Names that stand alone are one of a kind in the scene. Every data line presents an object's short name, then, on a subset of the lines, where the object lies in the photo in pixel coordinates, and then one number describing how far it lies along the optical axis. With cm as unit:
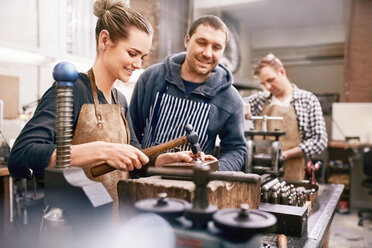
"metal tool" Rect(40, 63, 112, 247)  85
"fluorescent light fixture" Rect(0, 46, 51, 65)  337
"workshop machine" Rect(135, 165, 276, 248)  68
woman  116
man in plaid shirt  326
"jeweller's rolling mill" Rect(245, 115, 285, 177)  234
